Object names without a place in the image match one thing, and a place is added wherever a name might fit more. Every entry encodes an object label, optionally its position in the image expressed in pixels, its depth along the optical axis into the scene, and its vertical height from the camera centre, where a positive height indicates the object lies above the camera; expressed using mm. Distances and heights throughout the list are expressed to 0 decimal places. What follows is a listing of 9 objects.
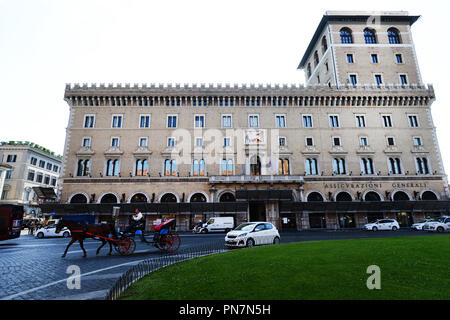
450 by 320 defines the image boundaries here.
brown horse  10844 -597
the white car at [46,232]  25266 -1556
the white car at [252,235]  13641 -1172
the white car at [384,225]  26906 -1237
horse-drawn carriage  10945 -801
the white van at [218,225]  27664 -1074
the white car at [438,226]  23047 -1184
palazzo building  31953 +8829
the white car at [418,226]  25397 -1349
